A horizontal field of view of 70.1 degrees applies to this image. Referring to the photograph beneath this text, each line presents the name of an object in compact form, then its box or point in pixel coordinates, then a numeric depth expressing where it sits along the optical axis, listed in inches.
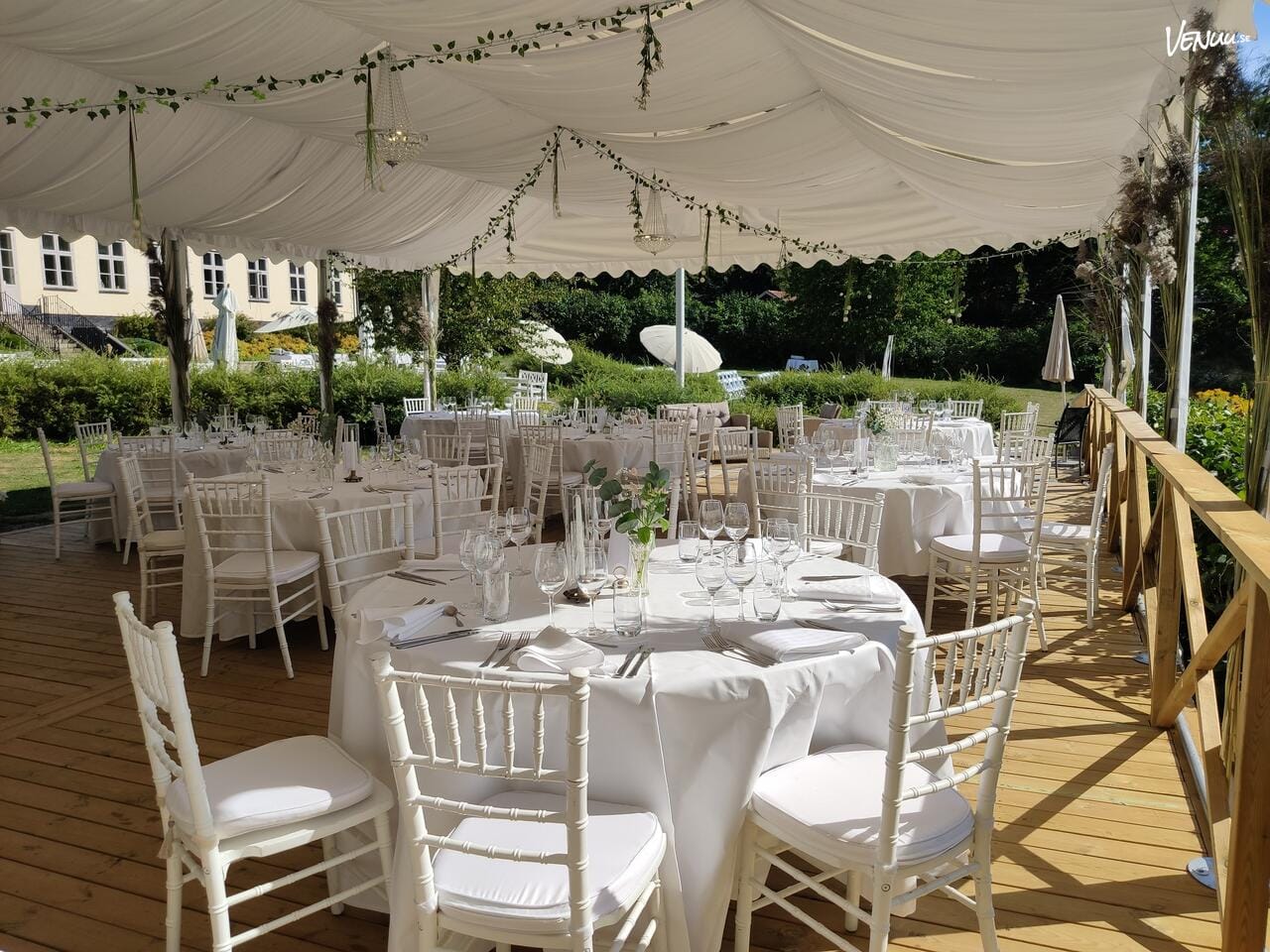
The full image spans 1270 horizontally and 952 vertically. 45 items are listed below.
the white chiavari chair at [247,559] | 185.2
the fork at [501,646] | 94.0
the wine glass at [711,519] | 122.0
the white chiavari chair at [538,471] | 264.7
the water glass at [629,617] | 102.4
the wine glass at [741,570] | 104.8
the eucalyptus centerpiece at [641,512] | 109.5
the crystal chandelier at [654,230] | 286.4
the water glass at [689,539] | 131.0
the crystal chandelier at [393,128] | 187.8
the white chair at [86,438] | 300.8
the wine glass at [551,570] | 104.4
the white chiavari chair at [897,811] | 79.4
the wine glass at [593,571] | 107.0
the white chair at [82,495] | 286.5
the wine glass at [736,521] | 127.2
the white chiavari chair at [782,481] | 200.8
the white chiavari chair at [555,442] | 312.9
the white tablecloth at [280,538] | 203.9
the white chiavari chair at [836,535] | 145.4
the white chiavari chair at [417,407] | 449.1
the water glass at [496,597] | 107.2
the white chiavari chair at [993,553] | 190.7
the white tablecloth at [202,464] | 293.7
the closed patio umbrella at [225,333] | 639.1
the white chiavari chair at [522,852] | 71.7
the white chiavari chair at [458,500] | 204.8
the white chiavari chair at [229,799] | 83.3
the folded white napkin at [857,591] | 110.9
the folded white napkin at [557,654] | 90.7
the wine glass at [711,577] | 105.4
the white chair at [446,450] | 299.0
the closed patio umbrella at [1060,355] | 481.4
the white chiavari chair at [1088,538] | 198.4
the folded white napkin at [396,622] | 101.6
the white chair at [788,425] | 363.7
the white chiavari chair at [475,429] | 356.8
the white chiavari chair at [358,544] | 137.1
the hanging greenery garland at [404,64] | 162.4
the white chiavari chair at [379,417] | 422.1
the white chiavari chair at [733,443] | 323.6
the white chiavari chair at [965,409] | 407.5
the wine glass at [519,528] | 139.6
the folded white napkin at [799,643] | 94.3
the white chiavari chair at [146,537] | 213.3
